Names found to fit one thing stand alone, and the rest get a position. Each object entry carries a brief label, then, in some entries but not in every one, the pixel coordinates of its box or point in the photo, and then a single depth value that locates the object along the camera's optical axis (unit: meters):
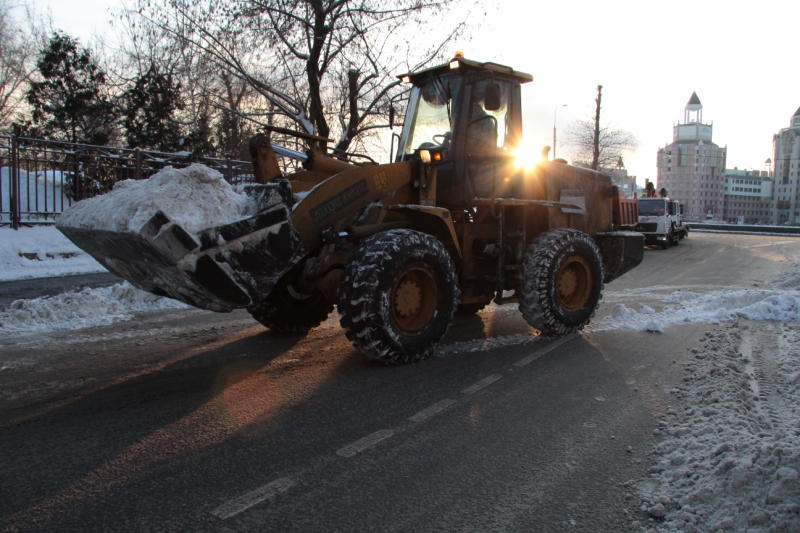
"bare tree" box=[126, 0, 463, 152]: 16.02
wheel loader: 4.27
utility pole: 45.34
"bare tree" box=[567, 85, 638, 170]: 45.82
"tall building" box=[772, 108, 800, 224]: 124.19
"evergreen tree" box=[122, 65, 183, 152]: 18.72
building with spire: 127.69
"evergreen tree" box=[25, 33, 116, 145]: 18.16
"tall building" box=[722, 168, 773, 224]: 133.25
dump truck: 24.30
